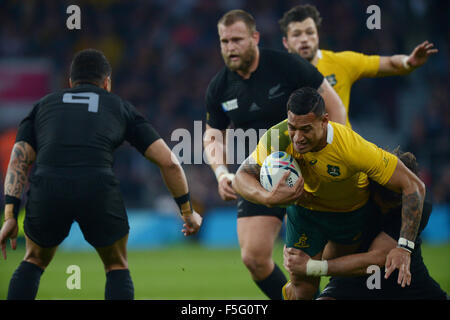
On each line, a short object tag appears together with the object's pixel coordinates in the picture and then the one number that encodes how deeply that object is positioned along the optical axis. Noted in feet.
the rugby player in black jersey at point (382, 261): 33.68
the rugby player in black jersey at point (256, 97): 39.17
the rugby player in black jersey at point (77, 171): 29.94
